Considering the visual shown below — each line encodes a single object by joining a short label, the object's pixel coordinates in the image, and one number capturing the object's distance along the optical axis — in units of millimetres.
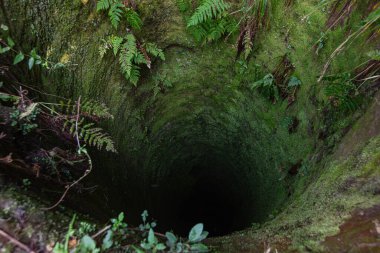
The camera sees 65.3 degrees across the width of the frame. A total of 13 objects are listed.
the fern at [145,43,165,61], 3577
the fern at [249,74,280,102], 3721
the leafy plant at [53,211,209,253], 1515
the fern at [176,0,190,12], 3432
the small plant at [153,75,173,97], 4204
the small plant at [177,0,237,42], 3238
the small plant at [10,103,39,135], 2208
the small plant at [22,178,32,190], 1804
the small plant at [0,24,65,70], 2386
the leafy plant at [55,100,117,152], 2539
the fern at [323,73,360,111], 2814
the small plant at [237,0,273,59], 3253
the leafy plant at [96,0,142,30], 2961
